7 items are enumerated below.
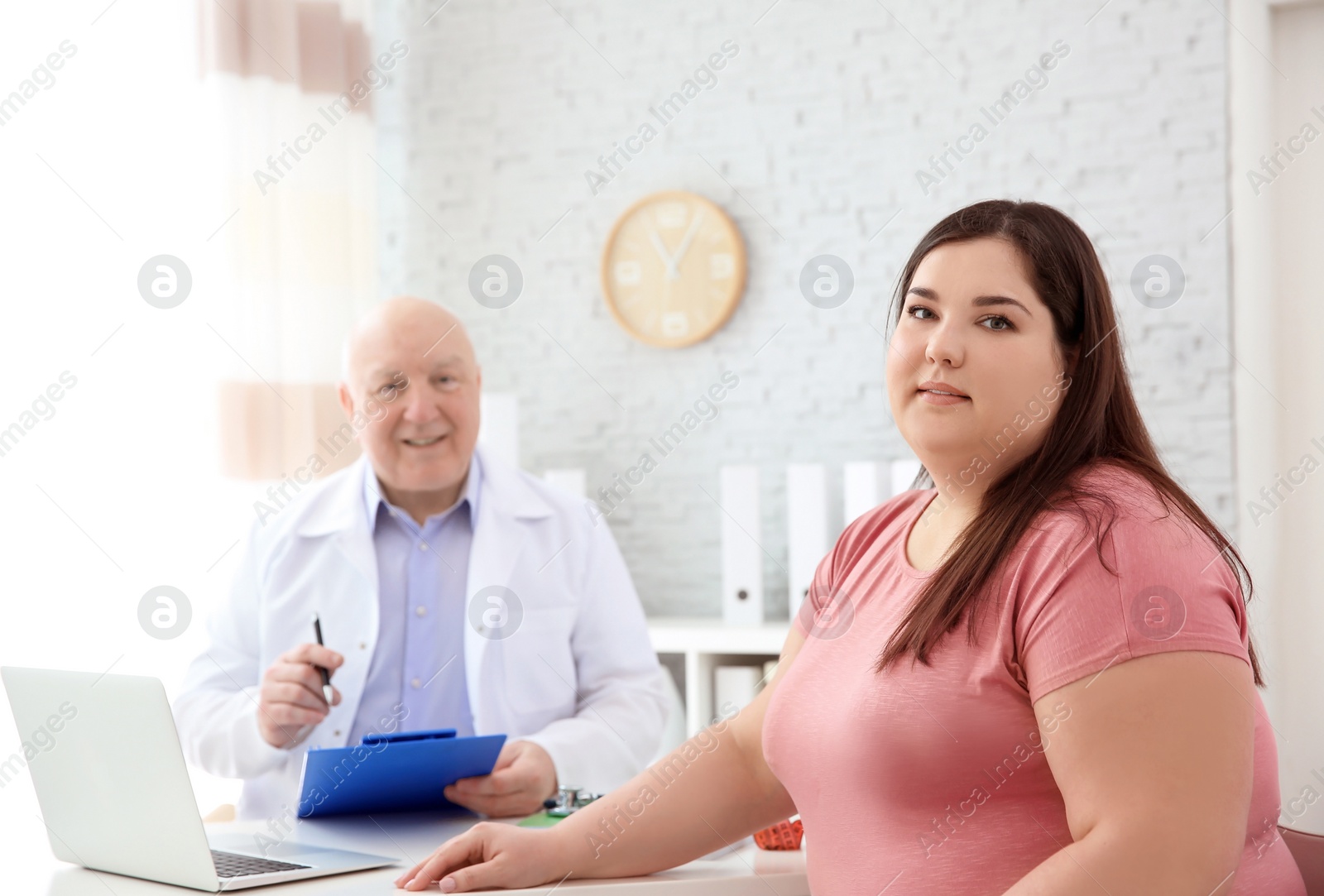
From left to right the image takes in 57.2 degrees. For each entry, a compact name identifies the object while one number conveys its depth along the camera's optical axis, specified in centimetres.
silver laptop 141
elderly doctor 232
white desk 146
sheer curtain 379
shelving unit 378
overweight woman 107
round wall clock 421
